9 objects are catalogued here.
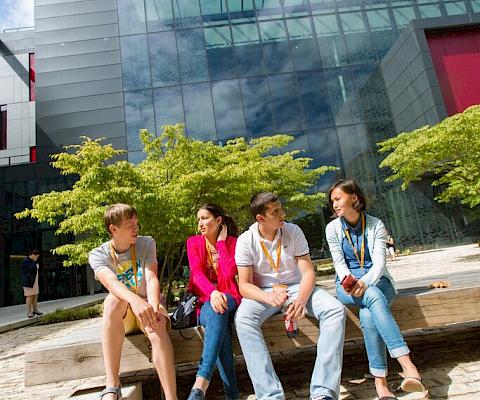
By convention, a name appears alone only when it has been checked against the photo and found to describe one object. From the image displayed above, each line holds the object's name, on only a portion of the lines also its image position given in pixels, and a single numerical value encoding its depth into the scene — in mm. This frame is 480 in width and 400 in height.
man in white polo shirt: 2357
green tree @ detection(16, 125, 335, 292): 8062
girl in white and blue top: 2479
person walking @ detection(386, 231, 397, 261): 17609
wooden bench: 2781
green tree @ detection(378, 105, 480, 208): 9312
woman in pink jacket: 2535
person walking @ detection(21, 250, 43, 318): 11139
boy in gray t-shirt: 2514
